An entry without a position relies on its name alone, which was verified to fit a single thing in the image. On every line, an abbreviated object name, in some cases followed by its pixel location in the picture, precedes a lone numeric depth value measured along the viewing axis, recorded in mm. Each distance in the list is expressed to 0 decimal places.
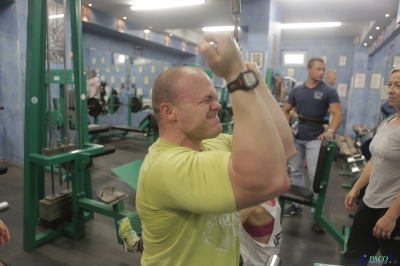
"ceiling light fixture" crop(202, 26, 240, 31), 6079
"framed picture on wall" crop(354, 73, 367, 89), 7117
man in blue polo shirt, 2451
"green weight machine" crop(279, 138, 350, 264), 2012
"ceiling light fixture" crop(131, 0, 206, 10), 4588
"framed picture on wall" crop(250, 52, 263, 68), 4891
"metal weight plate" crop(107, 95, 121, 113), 6188
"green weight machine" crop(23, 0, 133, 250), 1873
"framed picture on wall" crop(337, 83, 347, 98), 8180
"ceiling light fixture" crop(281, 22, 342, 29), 5812
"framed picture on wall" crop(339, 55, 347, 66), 8148
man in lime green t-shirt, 549
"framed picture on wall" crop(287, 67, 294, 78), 8665
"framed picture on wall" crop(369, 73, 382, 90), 5410
